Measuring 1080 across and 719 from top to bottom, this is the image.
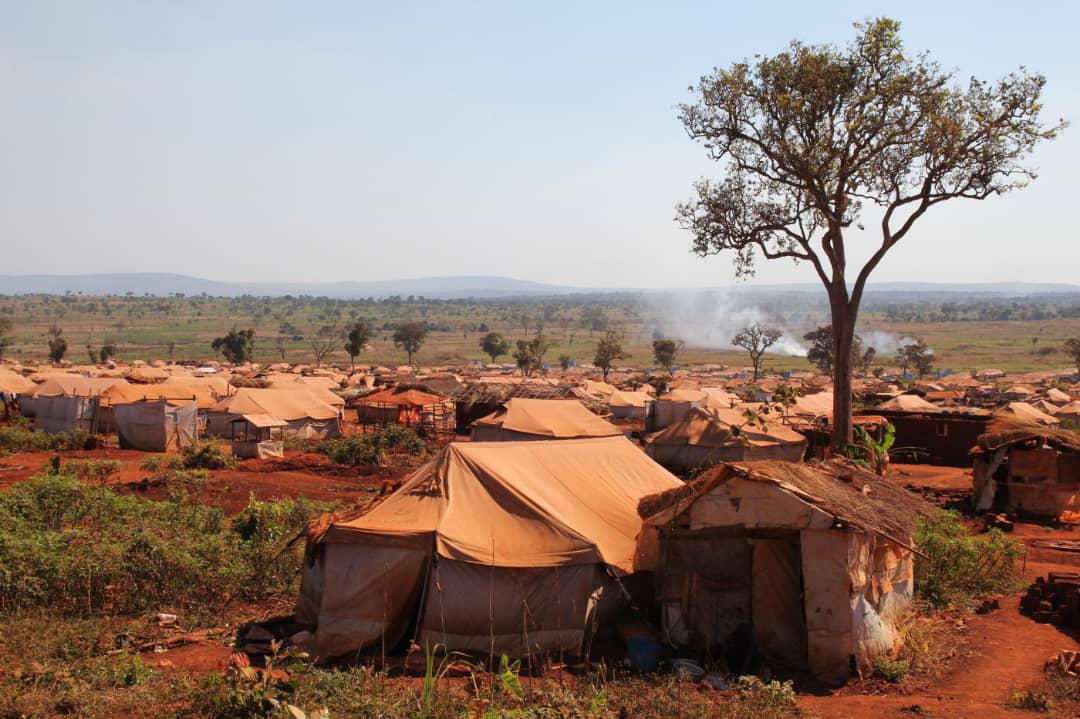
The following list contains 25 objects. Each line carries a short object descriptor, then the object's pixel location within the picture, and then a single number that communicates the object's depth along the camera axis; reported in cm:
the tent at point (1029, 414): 3289
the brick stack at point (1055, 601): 1206
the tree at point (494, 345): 10312
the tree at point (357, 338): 8217
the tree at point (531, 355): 8181
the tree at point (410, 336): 9411
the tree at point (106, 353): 8670
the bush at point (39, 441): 2870
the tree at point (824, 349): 7531
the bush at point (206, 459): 2581
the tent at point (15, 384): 3838
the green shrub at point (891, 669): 986
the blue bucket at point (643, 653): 1001
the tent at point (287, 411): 3350
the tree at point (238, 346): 8275
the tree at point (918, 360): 7844
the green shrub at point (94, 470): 2178
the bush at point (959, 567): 1319
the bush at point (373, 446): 2788
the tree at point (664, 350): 8781
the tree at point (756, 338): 8172
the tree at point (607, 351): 7747
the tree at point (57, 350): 7638
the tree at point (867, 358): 8394
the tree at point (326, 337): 11948
